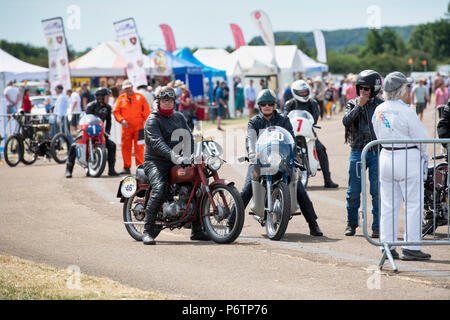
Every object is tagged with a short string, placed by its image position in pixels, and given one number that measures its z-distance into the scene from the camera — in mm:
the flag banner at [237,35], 46281
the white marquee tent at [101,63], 36094
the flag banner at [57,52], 27859
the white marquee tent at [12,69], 27703
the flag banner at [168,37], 41872
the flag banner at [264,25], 40188
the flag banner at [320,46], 52156
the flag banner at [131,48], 27438
